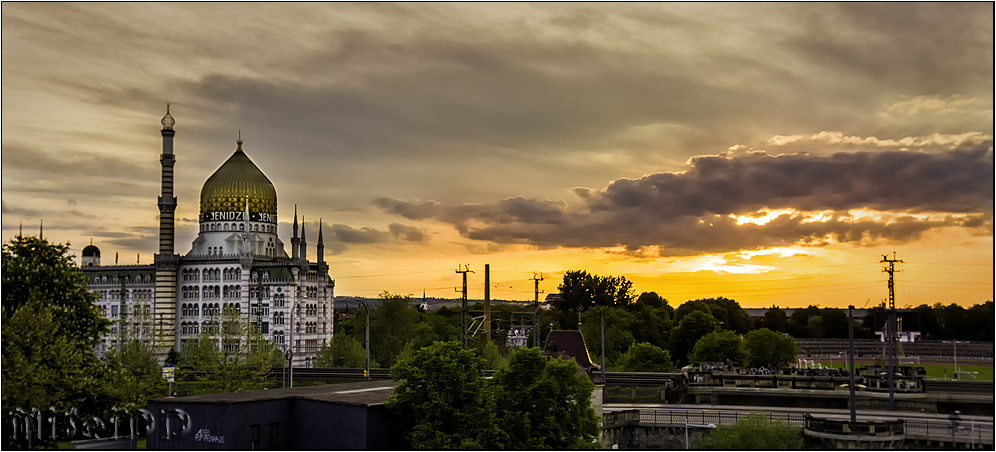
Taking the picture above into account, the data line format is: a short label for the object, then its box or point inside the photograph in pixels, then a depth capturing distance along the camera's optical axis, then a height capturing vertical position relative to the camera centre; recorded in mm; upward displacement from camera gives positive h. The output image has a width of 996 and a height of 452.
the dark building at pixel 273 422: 43000 -6298
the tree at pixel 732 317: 173000 -5707
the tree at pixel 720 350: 107000 -7215
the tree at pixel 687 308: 159712 -3758
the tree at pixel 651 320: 139750 -5346
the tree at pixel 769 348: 117625 -7708
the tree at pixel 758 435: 49562 -7840
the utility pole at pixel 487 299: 100438 -1473
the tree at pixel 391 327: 131250 -6048
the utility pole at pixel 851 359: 50125 -3979
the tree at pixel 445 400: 41844 -5164
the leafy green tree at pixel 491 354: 98100 -7258
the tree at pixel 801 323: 183125 -7004
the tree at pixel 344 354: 120438 -8881
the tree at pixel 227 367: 71788 -6407
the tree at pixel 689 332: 132250 -6366
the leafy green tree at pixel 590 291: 165375 -968
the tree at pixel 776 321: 182000 -6669
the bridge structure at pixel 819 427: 48938 -8038
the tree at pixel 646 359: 101750 -7824
